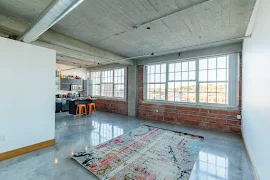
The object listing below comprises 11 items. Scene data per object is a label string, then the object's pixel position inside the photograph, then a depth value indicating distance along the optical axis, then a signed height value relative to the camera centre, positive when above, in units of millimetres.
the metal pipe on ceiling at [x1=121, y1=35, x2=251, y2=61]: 5062 +1671
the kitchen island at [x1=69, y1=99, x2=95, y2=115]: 6781 -817
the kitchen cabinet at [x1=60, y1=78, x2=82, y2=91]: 8283 +508
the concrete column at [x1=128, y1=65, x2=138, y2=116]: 6895 +97
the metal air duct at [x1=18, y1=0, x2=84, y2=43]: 1773 +1219
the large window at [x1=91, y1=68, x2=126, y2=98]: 7918 +510
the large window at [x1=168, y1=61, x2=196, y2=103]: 5370 +421
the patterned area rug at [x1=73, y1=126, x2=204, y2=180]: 2197 -1445
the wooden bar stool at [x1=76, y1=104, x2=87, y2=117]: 6752 -1061
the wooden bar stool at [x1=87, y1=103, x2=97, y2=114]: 7255 -965
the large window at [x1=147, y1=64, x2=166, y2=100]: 6207 +495
